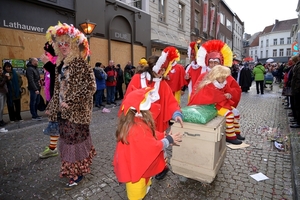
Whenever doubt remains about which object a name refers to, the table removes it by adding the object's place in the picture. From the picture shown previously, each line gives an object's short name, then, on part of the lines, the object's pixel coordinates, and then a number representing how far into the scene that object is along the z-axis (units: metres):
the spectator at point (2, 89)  5.95
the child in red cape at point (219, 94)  3.33
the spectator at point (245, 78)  13.29
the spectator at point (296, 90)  5.25
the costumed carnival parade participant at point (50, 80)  3.14
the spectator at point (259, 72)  12.61
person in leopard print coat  2.77
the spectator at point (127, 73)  10.60
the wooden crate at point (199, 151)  2.48
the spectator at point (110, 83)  9.22
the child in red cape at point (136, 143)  2.05
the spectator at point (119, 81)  10.17
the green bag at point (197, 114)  2.53
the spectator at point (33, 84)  6.45
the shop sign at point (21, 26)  7.20
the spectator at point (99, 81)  8.54
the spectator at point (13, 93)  6.32
